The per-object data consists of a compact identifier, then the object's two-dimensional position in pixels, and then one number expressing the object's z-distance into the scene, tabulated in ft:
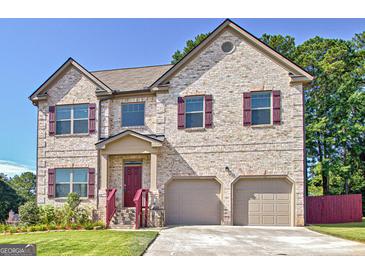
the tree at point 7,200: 74.49
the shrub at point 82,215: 51.82
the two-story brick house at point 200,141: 50.70
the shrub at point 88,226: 47.54
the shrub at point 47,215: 52.01
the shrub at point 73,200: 53.42
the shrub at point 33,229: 46.94
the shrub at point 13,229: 47.24
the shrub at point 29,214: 51.90
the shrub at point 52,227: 47.55
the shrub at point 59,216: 51.39
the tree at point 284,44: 87.30
